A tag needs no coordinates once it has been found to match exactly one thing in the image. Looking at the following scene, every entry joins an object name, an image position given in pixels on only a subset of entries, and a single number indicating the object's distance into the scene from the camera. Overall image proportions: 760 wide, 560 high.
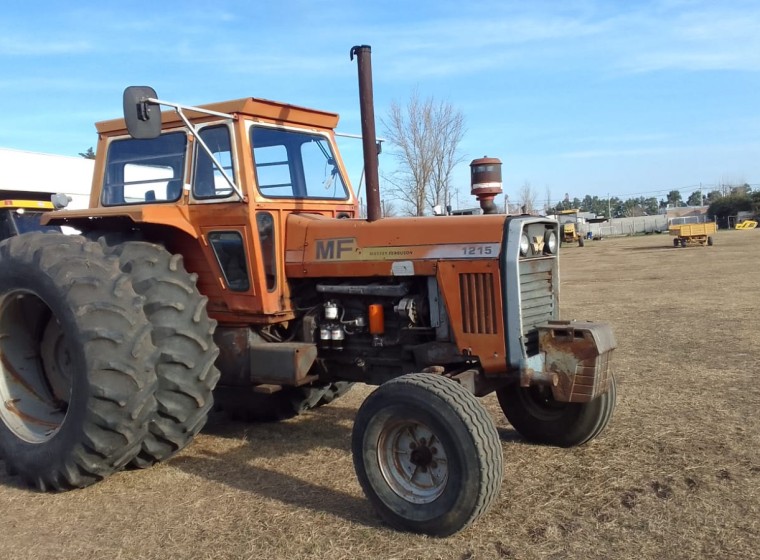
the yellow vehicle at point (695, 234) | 32.25
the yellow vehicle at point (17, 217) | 10.64
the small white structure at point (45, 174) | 18.72
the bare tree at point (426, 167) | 20.44
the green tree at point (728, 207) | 64.56
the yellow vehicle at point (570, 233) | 43.44
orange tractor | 3.93
